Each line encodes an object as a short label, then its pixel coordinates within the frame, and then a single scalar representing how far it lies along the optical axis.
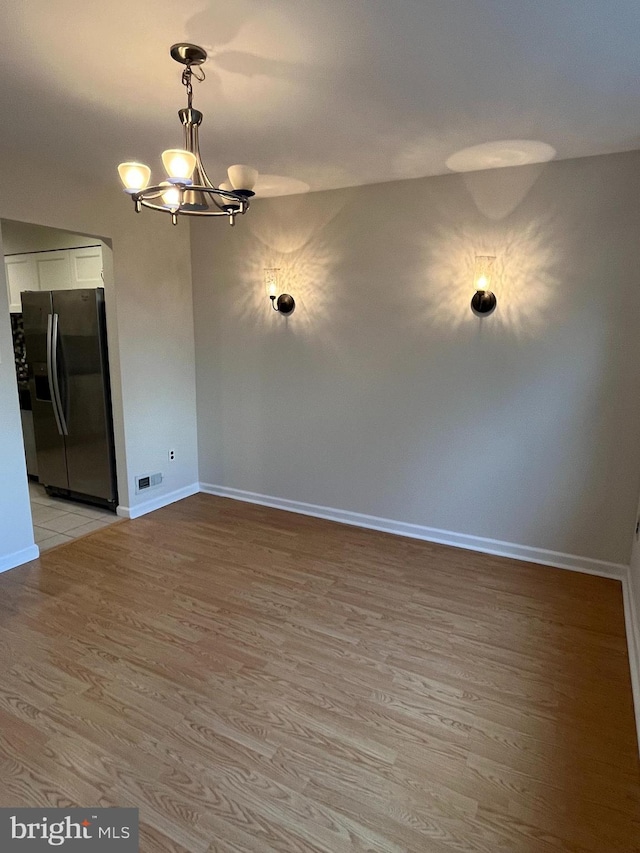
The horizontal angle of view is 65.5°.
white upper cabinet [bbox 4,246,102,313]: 4.21
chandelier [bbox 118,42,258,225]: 1.75
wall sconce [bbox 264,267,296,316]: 3.93
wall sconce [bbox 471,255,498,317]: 3.16
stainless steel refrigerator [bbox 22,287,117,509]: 3.94
